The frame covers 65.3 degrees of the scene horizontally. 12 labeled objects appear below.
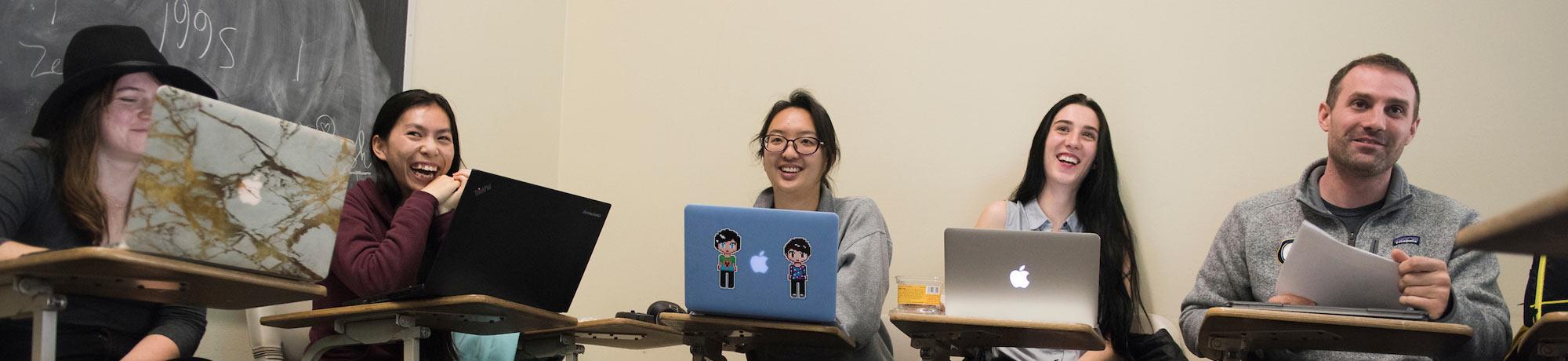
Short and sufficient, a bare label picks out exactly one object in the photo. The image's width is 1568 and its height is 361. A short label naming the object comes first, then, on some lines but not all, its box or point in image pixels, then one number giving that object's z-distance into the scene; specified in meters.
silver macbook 2.66
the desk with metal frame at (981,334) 2.60
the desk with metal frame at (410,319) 2.45
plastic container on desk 2.81
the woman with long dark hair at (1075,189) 3.77
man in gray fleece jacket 2.96
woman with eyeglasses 3.06
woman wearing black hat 2.56
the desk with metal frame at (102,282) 1.82
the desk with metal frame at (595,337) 3.06
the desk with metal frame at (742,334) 2.66
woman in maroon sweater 2.75
